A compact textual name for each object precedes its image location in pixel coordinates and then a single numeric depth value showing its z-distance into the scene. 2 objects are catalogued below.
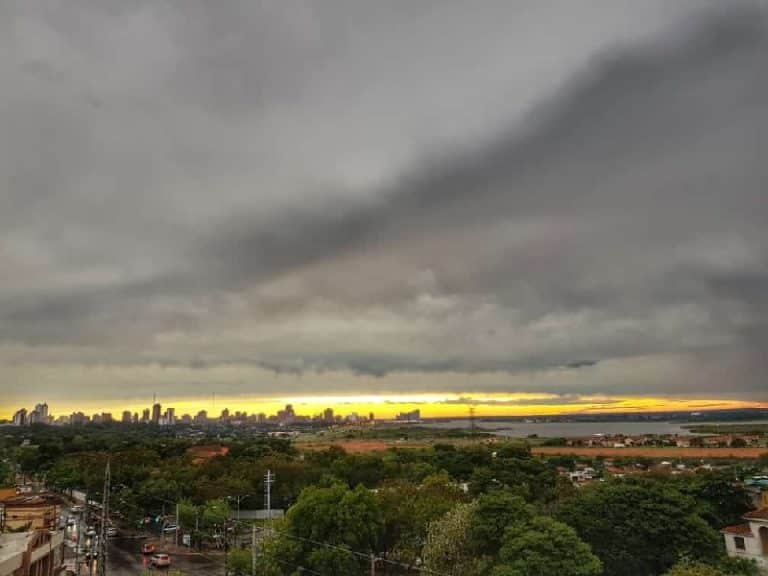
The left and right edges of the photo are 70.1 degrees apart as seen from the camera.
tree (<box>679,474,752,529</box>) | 40.31
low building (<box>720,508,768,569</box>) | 32.06
